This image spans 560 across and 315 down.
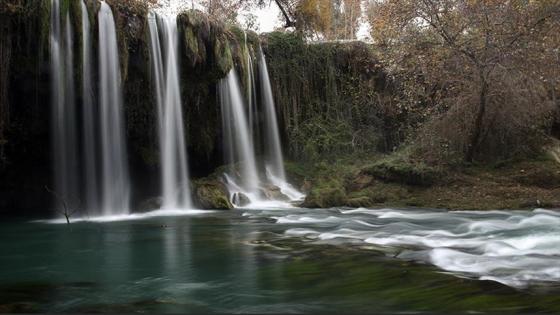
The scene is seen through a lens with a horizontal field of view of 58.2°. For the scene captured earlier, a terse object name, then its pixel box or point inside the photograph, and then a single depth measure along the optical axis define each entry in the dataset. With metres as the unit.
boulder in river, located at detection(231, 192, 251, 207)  14.46
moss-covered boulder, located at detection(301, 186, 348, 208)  13.27
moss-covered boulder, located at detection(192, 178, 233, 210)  13.71
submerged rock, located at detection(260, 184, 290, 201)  15.57
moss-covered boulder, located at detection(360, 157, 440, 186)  13.80
